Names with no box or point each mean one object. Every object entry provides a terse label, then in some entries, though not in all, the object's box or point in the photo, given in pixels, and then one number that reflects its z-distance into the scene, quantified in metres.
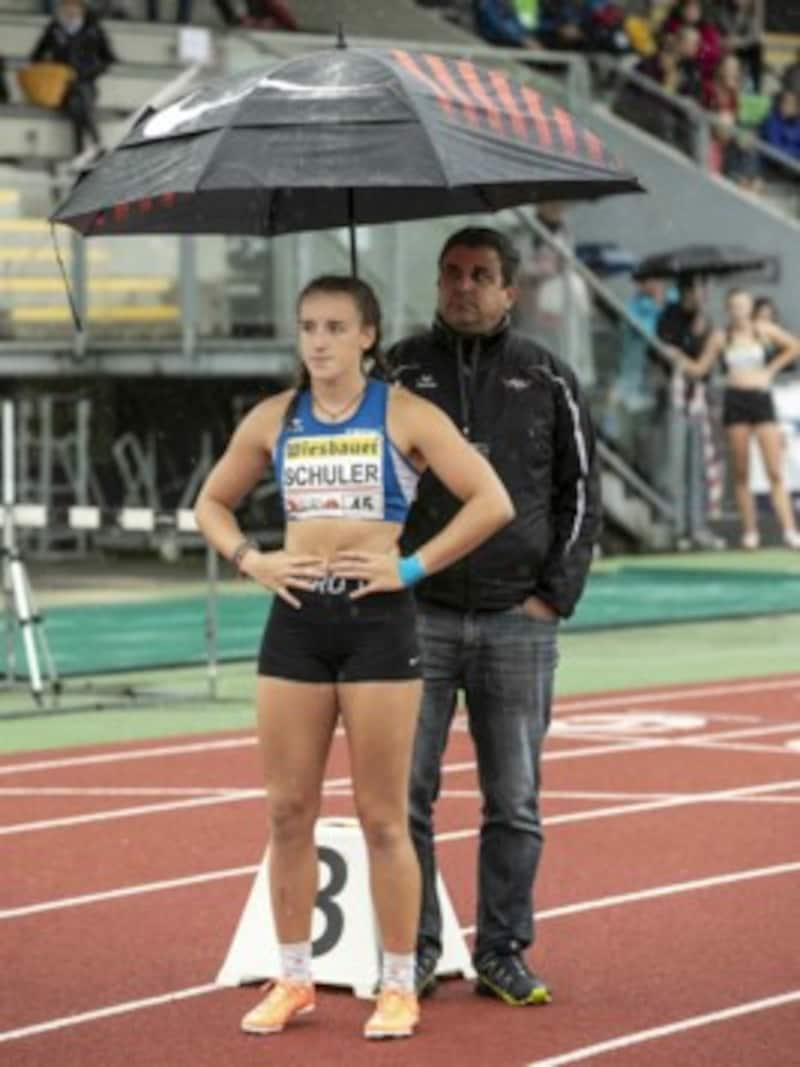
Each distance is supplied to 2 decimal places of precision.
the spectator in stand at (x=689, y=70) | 33.84
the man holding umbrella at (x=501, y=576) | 8.41
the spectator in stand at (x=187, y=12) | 30.02
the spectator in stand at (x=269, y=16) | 30.72
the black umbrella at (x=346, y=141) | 7.74
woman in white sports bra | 27.20
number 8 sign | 8.60
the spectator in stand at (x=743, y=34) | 36.91
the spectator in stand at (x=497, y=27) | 33.12
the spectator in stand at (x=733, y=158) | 33.41
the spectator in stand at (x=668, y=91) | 32.56
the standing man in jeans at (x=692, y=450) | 27.38
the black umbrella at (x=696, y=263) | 29.92
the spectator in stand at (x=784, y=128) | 35.47
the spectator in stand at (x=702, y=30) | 33.91
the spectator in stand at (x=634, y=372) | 26.81
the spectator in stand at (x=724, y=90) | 34.31
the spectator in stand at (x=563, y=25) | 33.16
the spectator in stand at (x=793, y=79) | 36.22
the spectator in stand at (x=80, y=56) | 27.02
